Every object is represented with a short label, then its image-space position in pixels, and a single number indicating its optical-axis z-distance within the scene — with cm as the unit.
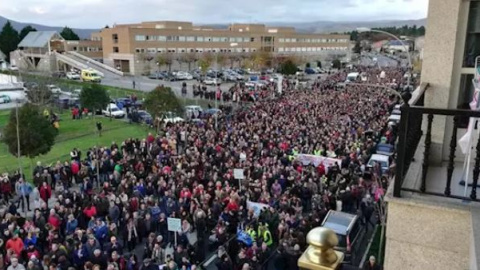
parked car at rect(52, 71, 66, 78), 7312
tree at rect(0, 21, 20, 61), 9525
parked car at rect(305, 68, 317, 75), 9839
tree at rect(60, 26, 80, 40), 9951
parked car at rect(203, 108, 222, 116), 3378
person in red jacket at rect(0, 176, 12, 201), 1700
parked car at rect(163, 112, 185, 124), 3106
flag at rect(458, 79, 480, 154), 410
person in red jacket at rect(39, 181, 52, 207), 1620
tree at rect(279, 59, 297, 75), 7831
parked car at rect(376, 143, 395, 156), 2133
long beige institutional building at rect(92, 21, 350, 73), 8781
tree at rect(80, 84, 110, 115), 3581
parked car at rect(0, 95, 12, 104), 4372
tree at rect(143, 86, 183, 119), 3011
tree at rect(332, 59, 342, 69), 10825
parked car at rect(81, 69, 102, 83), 6750
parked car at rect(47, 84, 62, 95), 4306
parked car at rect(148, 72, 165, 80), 7781
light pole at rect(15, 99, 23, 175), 1826
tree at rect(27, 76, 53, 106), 4006
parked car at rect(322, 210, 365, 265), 1231
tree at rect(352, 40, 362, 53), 15550
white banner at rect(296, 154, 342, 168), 1975
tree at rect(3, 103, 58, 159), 1983
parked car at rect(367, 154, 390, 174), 1950
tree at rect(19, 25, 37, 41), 10100
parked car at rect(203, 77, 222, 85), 6670
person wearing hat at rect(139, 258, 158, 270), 1076
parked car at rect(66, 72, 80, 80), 7081
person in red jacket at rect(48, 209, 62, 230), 1315
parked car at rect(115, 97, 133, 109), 4135
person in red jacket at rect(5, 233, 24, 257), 1158
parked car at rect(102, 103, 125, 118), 3842
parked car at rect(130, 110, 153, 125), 3511
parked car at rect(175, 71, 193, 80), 7589
